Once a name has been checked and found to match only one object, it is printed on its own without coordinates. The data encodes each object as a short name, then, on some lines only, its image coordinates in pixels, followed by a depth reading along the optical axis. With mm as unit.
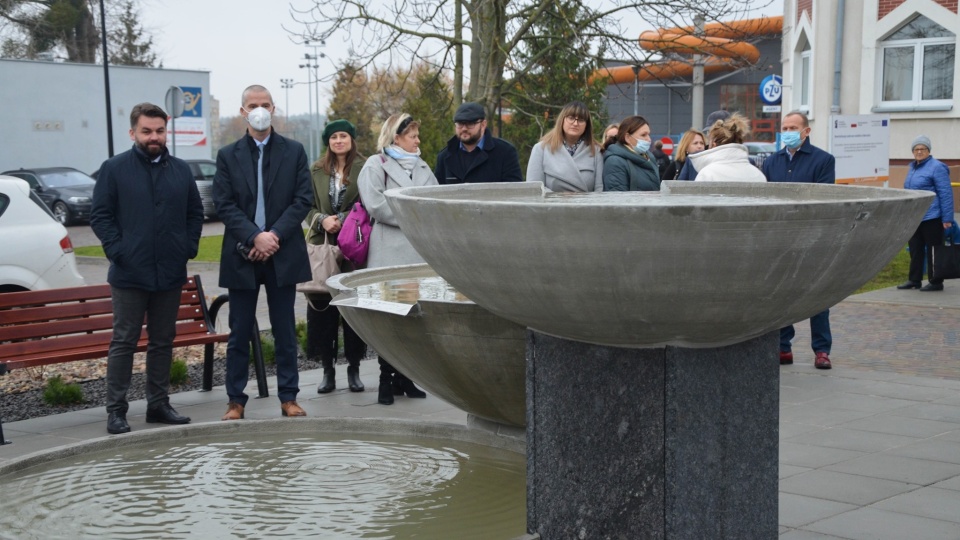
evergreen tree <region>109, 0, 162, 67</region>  50162
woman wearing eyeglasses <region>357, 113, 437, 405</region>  8125
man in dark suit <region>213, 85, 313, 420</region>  7352
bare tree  19984
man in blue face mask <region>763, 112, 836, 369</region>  9289
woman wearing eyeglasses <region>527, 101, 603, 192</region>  8492
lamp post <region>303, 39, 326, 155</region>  20353
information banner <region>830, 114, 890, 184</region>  19272
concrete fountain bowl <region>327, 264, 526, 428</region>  5348
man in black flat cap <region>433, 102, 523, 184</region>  8141
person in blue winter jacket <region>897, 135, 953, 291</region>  14688
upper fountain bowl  3412
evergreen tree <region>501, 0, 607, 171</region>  20656
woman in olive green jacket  8656
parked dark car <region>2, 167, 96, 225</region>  32531
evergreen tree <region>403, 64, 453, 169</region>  26656
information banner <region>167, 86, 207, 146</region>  46000
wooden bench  7941
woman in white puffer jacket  9109
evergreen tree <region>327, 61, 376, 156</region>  61844
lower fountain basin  4832
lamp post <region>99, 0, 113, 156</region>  31531
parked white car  11352
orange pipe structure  20125
